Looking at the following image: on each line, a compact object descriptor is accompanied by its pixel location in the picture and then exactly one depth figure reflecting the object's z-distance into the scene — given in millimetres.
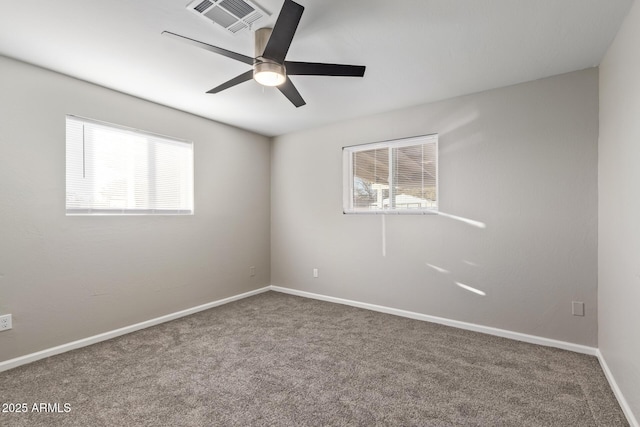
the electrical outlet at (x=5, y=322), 2369
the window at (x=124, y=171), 2842
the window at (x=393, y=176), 3482
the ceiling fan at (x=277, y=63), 1751
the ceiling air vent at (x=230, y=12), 1806
